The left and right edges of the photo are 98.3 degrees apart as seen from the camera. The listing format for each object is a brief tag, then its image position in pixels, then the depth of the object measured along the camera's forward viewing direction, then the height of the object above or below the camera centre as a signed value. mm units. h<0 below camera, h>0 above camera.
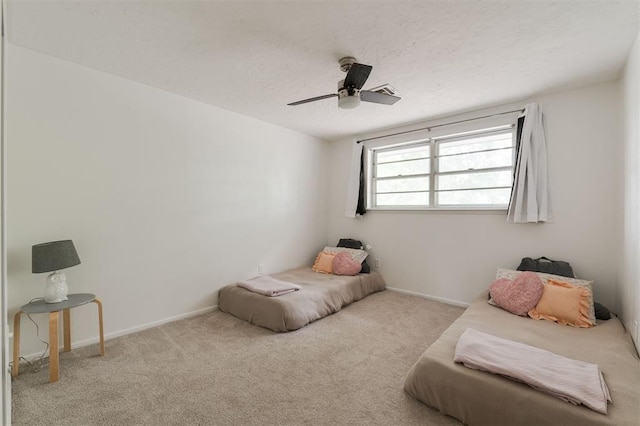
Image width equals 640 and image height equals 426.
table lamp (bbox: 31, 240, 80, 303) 2033 -409
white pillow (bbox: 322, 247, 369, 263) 4180 -639
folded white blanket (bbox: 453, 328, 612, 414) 1386 -880
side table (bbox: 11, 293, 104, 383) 1944 -832
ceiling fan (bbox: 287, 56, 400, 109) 2104 +988
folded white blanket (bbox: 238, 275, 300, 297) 3056 -884
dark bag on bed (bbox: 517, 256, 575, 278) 2736 -541
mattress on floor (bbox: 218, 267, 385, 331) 2824 -1019
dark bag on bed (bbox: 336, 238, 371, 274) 4393 -523
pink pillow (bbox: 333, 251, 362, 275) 3947 -786
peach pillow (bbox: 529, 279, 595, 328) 2307 -791
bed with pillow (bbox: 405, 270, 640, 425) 1376 -924
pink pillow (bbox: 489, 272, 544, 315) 2523 -756
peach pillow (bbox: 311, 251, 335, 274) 4094 -794
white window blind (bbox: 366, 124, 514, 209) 3385 +569
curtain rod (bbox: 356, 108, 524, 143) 3216 +1166
